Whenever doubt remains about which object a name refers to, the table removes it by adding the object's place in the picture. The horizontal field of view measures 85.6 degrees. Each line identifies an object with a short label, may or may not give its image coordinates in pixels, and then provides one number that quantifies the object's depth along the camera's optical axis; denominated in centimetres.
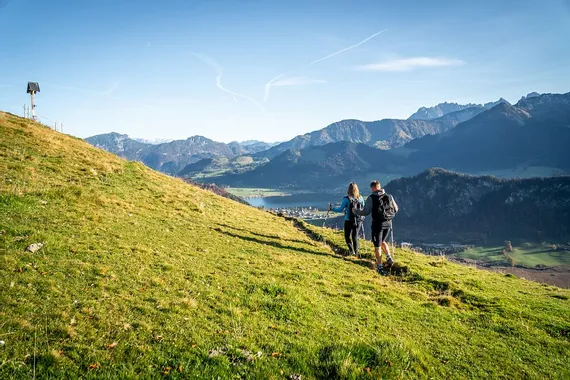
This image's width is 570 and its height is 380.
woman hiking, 1864
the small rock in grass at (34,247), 1052
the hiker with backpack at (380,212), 1625
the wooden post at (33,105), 4151
